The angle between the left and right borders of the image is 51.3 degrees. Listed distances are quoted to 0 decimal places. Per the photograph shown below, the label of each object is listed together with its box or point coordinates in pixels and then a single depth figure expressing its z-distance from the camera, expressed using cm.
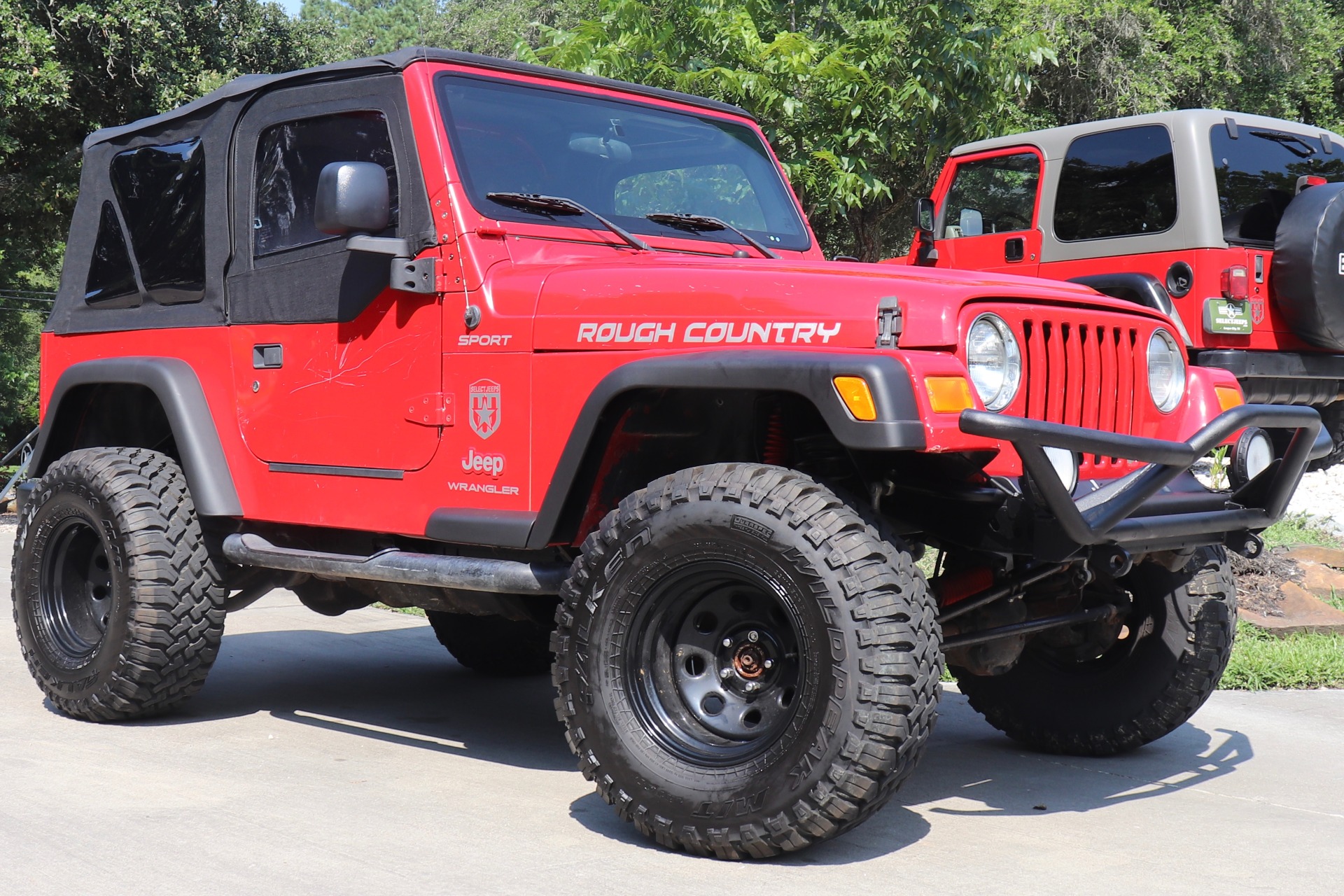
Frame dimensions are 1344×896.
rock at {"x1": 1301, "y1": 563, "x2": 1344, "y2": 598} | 773
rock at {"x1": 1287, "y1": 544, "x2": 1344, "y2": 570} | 827
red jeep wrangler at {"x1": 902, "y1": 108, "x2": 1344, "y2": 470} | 844
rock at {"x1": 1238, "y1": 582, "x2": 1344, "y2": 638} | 694
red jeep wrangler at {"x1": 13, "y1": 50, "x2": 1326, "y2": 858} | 347
